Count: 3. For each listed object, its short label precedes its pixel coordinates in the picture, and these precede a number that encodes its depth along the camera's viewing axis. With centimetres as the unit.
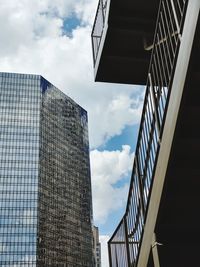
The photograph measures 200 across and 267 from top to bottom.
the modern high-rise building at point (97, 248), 15850
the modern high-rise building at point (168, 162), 333
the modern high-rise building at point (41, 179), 9950
